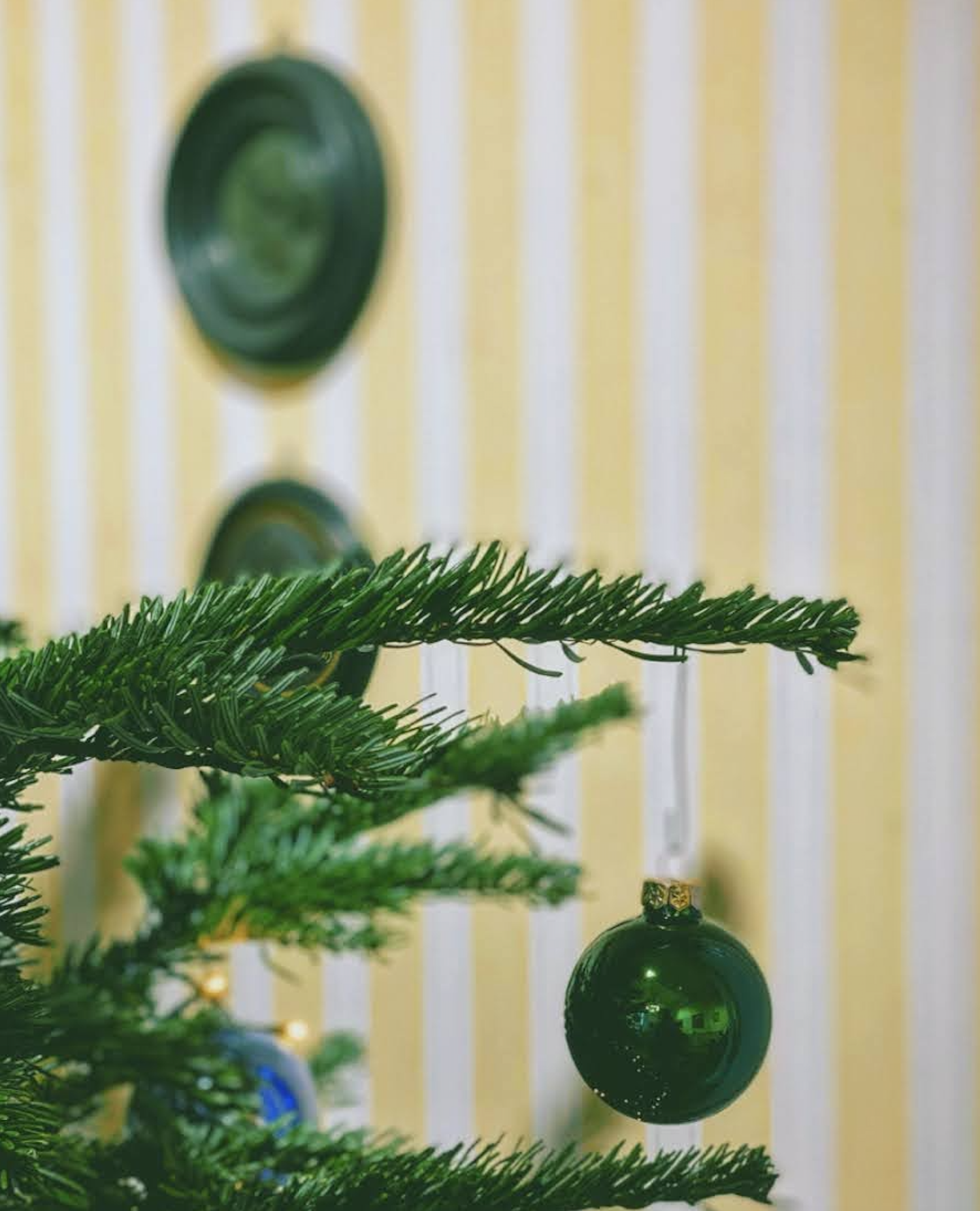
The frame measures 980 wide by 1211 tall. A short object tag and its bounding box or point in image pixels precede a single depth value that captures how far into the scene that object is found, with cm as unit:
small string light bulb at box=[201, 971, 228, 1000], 93
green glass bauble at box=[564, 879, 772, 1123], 78
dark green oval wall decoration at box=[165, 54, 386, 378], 195
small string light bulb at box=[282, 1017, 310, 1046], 100
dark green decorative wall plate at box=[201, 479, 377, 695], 198
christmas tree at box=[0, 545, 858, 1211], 70
